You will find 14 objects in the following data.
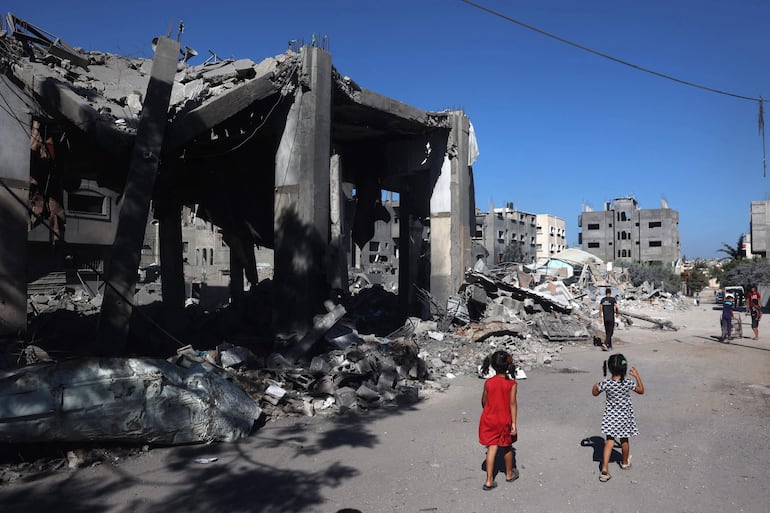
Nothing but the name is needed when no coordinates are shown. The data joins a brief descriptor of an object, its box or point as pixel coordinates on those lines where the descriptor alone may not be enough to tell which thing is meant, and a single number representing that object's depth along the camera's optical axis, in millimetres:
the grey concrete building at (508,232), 63375
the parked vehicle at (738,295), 29219
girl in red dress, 4445
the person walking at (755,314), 14984
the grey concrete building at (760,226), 35094
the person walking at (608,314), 12539
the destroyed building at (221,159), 8195
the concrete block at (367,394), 7707
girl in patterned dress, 4688
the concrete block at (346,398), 7535
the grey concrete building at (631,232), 68125
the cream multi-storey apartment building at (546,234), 87375
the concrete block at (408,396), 7945
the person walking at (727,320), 13945
